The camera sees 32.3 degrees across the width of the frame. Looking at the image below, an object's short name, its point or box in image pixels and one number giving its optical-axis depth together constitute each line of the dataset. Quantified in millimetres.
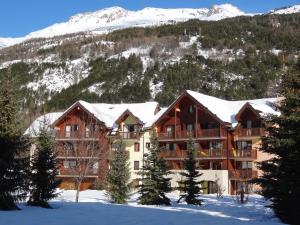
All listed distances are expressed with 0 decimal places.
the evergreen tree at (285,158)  23172
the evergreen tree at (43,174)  27312
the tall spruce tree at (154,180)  35125
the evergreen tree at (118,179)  38125
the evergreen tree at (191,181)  36906
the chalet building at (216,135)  54531
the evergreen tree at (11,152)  24047
